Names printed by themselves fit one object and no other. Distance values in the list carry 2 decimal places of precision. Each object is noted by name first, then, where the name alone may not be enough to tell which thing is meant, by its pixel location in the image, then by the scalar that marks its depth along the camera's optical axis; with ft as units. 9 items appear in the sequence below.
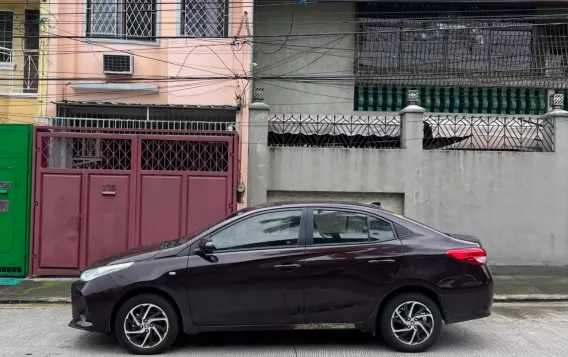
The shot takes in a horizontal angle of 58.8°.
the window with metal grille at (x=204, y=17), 36.99
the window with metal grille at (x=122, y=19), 36.45
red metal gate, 31.53
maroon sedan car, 17.17
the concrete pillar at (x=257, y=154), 34.81
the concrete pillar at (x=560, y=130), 35.32
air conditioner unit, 35.70
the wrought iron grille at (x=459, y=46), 43.50
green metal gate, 31.48
